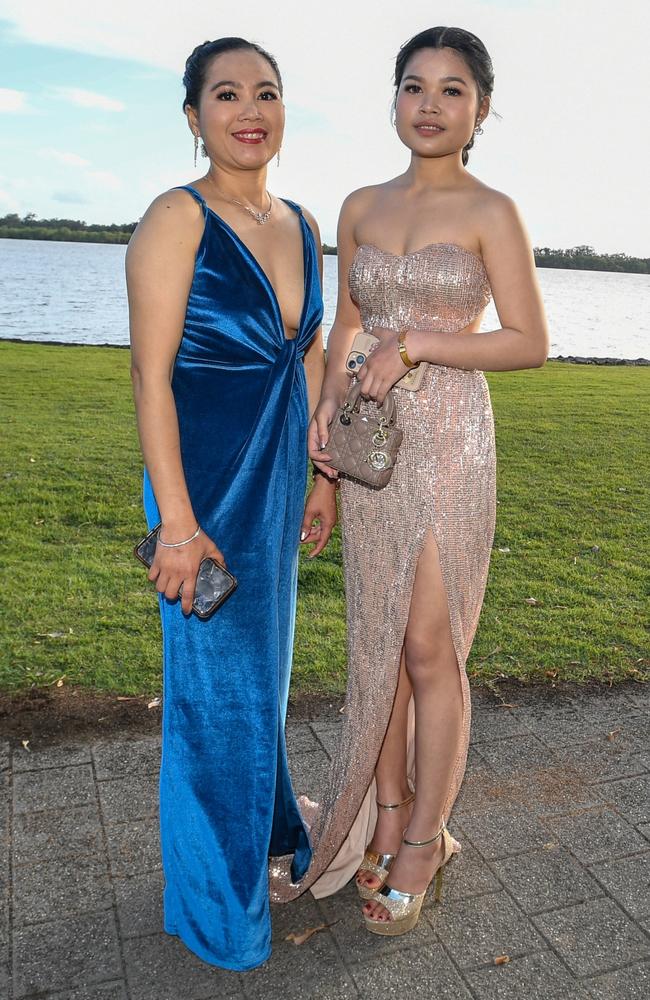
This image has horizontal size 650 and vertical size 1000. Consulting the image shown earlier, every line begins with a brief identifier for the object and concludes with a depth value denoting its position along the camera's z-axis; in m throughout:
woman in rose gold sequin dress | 2.76
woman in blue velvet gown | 2.51
